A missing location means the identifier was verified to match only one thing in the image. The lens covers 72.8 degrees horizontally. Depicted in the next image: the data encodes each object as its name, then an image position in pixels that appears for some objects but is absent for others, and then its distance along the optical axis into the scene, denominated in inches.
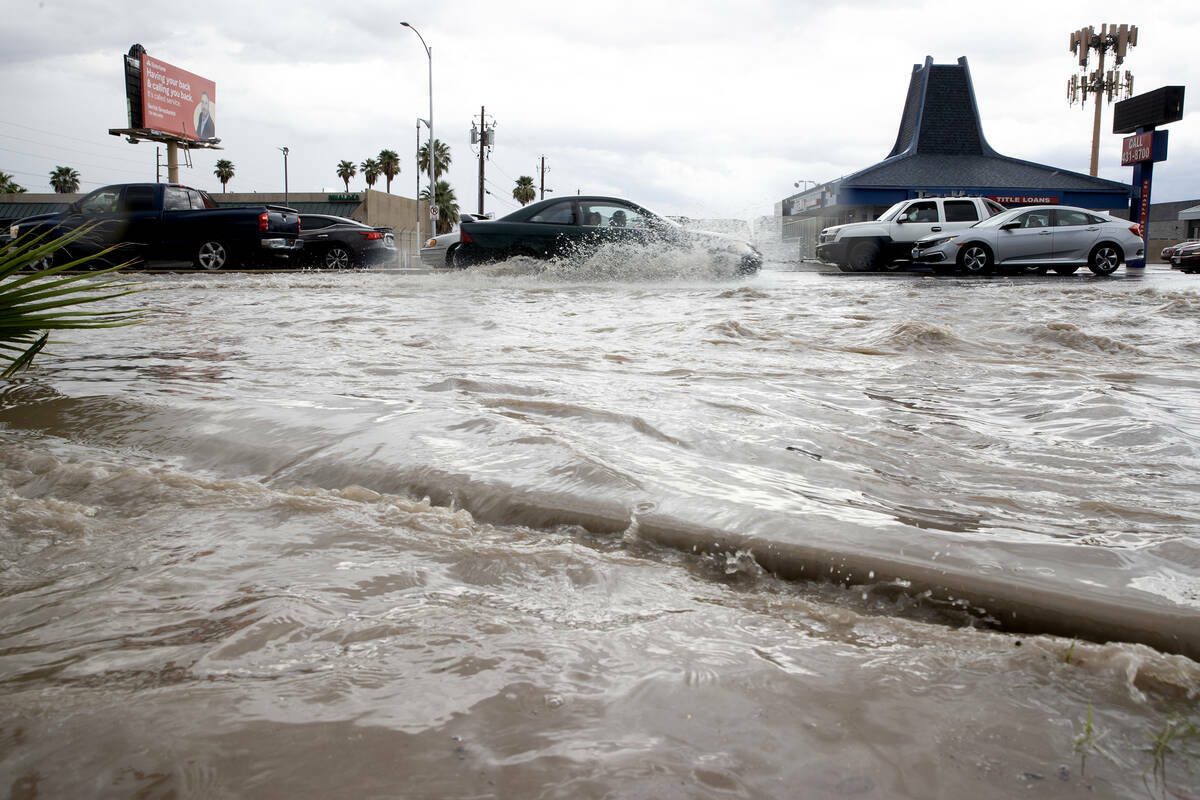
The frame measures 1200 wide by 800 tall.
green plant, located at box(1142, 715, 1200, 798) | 42.1
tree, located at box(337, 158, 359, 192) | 2979.8
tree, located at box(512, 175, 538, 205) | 2923.2
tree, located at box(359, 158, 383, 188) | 2945.4
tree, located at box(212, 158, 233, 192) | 2933.1
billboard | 1409.9
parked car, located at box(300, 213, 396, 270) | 612.1
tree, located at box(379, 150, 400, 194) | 2933.1
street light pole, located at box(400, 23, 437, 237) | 1236.0
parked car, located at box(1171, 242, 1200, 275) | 685.9
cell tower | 1485.0
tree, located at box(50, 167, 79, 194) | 2630.4
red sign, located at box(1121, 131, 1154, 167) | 965.9
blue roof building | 1139.9
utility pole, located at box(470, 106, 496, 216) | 1644.9
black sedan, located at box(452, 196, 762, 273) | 473.4
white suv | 655.8
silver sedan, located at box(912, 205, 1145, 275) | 566.6
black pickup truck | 543.2
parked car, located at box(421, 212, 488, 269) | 502.3
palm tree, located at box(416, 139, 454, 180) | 2736.2
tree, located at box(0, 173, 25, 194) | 2298.2
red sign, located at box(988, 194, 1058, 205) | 1142.5
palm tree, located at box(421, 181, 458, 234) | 2571.9
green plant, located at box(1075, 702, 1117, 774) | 43.7
